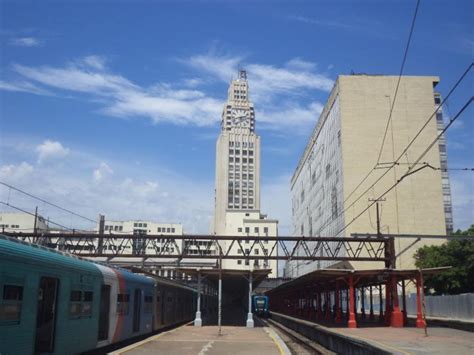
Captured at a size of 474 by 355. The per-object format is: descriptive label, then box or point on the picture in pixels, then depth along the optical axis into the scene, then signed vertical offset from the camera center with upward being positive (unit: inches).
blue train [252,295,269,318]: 2477.9 -114.4
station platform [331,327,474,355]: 633.0 -84.6
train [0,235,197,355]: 388.2 -22.8
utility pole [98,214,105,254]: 2806.8 +327.2
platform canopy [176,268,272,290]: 1297.1 +25.3
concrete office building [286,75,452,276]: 3102.9 +808.5
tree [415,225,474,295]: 2090.3 +86.9
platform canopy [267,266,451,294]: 1107.9 +19.7
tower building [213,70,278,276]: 6161.4 +1369.4
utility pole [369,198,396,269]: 1644.9 +102.6
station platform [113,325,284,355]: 684.1 -97.0
